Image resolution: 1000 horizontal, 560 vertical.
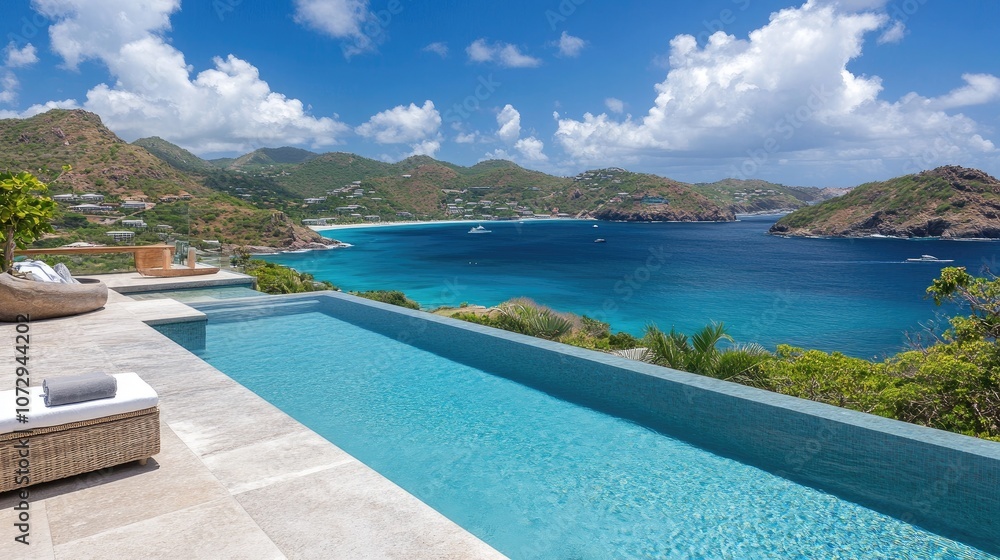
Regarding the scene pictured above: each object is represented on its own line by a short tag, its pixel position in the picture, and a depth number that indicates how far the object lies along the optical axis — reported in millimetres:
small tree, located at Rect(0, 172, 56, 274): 7801
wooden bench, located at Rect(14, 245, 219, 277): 12297
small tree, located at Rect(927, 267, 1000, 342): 5703
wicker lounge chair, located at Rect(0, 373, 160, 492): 2604
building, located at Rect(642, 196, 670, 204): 117438
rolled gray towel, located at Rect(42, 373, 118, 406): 2711
